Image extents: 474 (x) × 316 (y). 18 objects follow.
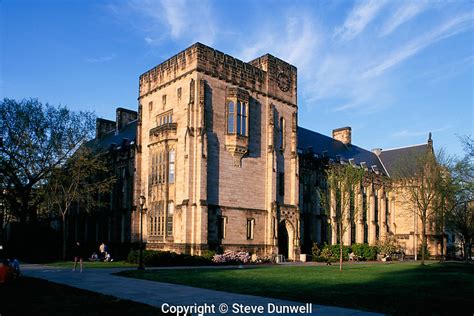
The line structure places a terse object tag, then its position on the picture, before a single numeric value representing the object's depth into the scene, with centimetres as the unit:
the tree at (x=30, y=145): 3966
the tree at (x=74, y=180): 4159
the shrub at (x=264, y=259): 3733
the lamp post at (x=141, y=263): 2678
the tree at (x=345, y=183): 3228
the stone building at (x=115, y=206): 4694
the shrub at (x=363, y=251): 4923
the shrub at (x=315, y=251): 4463
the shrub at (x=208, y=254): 3397
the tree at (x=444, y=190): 4250
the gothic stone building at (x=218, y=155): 3622
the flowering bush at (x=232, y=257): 3419
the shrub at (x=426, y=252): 6243
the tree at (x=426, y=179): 4328
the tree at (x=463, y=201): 3922
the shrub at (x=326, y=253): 4252
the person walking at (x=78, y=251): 2523
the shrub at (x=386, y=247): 5106
